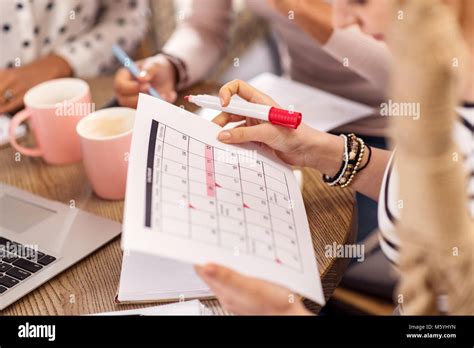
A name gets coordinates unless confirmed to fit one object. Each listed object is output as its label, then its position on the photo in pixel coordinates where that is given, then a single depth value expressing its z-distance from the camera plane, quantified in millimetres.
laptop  704
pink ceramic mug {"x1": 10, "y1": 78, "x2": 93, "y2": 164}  897
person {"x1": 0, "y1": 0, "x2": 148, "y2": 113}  1170
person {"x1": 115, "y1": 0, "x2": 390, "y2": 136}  1074
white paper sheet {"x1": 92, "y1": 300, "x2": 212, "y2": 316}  640
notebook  662
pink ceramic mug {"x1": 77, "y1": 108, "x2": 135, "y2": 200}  807
